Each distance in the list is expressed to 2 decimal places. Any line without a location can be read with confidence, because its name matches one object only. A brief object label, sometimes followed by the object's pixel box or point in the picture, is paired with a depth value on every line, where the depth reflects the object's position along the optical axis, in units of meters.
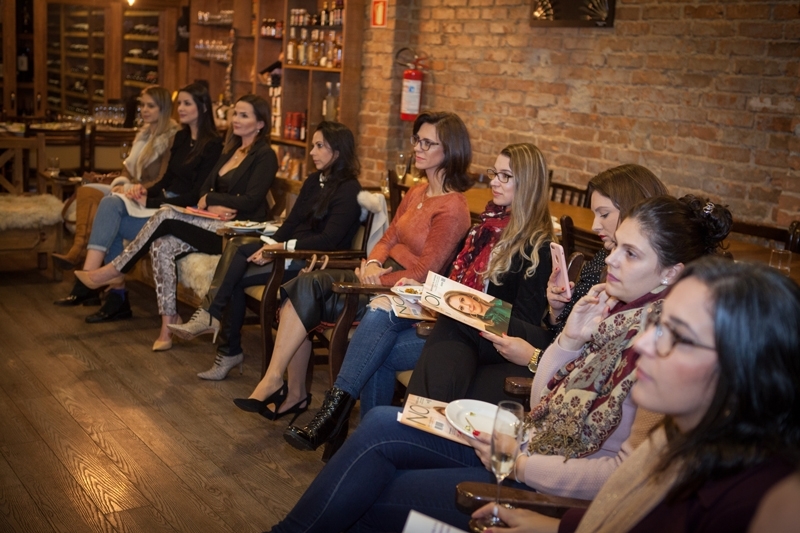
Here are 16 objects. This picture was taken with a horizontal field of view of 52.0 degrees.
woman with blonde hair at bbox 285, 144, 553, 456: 2.83
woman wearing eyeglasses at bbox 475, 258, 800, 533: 1.22
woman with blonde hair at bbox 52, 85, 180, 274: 5.10
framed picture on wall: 4.77
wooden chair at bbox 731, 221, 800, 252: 3.59
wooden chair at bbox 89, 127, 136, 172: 7.09
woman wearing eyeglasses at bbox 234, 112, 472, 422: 3.32
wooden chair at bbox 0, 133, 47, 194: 5.80
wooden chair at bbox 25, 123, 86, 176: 6.90
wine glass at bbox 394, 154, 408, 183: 4.97
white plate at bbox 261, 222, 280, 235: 4.19
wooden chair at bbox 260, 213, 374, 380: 3.68
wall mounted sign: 6.04
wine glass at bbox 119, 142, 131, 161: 5.41
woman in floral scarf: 1.90
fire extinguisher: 5.92
